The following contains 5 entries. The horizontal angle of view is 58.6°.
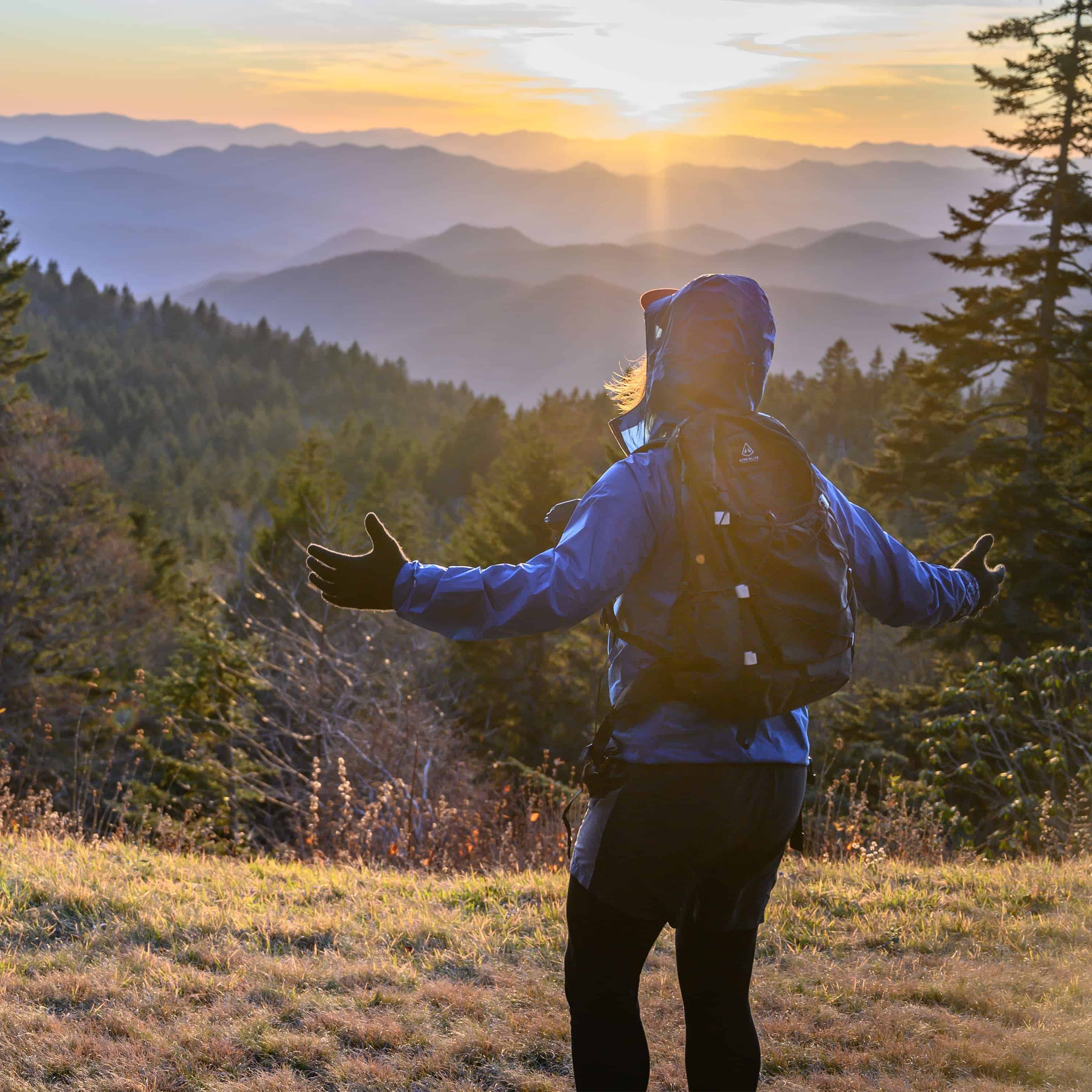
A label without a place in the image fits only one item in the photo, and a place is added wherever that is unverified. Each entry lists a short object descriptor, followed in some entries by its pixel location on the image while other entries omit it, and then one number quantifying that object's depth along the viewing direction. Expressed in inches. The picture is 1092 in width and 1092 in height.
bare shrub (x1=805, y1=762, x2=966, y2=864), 243.4
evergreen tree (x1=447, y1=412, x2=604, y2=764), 1043.3
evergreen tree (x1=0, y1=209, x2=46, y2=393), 1225.4
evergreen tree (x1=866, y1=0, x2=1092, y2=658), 809.5
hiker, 80.2
